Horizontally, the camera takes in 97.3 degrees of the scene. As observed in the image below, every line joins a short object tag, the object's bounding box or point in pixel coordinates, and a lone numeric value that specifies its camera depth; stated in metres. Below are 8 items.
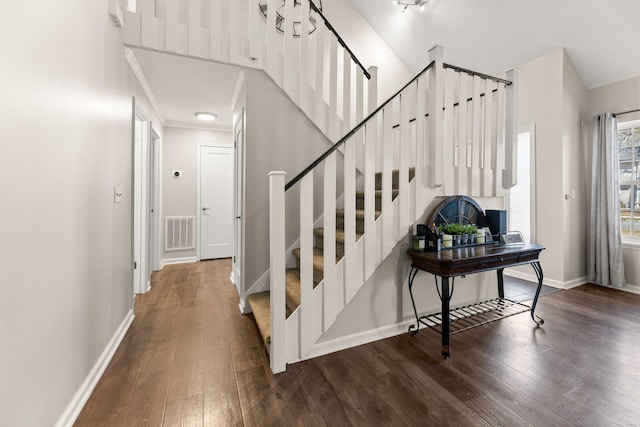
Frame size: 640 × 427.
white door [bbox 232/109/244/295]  3.04
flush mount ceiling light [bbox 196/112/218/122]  4.24
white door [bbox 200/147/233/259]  5.05
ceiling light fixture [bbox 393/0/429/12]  3.91
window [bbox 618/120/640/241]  3.57
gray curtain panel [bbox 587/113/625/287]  3.47
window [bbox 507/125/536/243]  3.85
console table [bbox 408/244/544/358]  2.04
